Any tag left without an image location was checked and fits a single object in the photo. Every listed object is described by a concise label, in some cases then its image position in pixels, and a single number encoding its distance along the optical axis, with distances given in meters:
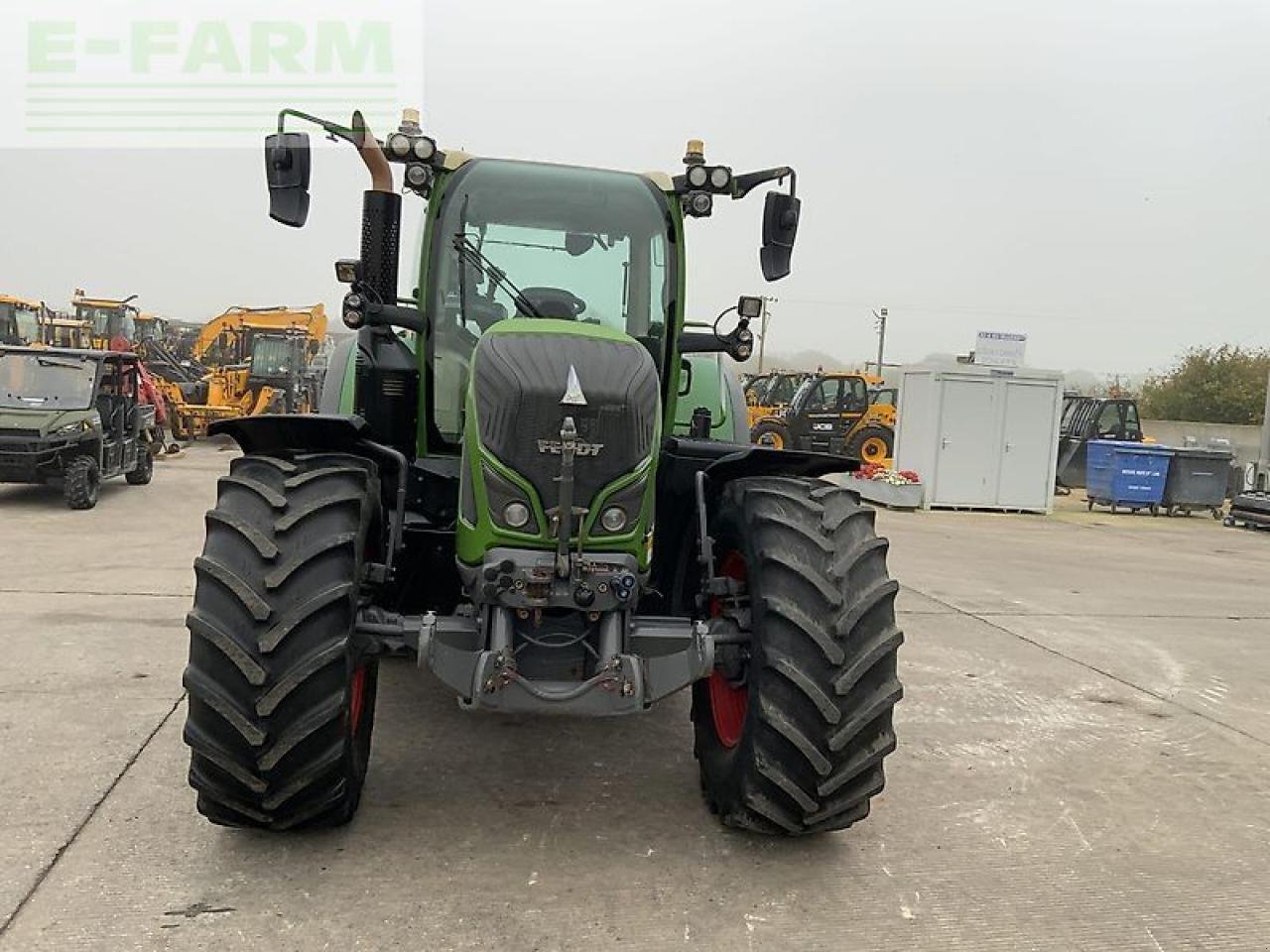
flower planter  16.34
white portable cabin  16.47
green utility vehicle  10.76
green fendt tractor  3.02
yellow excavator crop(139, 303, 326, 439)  20.11
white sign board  17.02
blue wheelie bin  17.84
